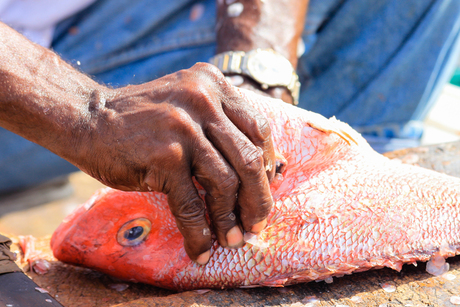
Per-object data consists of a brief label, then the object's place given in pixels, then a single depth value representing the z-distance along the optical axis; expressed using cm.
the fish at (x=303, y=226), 130
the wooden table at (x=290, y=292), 129
